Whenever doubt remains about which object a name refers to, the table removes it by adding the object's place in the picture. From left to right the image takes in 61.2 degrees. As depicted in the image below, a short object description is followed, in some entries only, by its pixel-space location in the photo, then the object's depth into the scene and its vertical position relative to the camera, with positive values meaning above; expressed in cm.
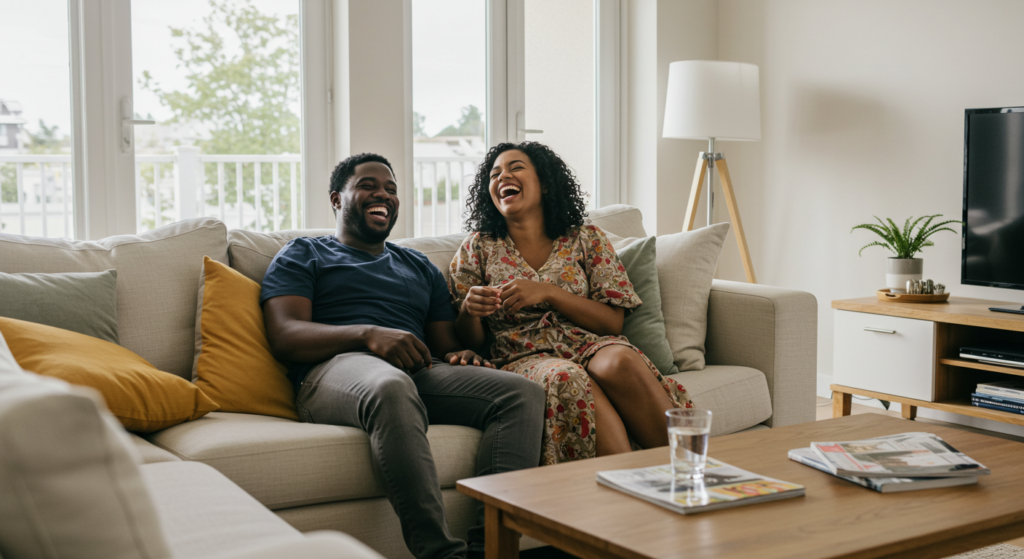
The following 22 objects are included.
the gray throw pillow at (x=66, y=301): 195 -21
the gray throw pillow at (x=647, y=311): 248 -30
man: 176 -36
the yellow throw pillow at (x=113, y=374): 177 -34
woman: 209 -26
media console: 314 -54
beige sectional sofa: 179 -46
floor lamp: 381 +47
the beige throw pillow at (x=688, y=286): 255 -24
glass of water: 138 -37
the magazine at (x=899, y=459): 148 -45
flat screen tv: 317 +3
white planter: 341 -25
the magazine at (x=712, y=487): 134 -45
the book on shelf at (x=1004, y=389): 300 -64
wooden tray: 334 -35
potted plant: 341 -19
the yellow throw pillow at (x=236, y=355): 209 -35
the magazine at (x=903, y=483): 144 -46
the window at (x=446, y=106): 380 +46
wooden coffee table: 121 -47
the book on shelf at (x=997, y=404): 299 -69
